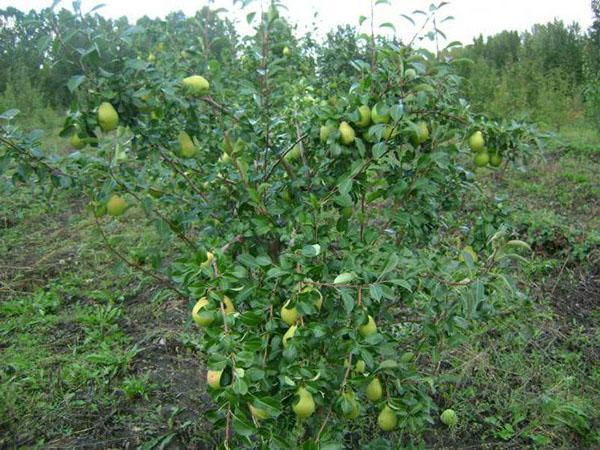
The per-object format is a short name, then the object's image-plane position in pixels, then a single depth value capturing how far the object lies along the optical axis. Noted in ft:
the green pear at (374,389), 4.95
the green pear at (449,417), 7.16
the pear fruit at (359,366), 4.94
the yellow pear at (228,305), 4.24
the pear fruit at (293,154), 5.71
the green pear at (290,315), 4.23
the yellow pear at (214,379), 4.27
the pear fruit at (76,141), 4.66
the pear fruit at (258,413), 3.98
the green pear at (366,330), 4.57
